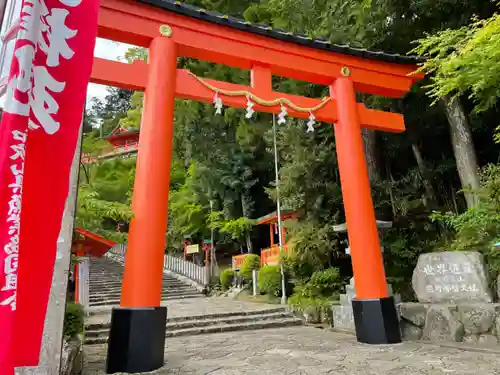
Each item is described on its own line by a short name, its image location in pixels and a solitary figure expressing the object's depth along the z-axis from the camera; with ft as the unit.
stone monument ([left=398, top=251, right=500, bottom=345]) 19.90
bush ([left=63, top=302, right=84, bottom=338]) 14.52
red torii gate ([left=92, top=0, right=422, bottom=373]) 15.12
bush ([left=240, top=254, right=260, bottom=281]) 52.01
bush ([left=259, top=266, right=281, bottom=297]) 42.70
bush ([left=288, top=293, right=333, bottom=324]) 30.63
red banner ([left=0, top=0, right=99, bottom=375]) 5.72
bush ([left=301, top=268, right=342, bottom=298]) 32.53
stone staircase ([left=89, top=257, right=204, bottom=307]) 45.78
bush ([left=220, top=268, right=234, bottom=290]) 56.13
